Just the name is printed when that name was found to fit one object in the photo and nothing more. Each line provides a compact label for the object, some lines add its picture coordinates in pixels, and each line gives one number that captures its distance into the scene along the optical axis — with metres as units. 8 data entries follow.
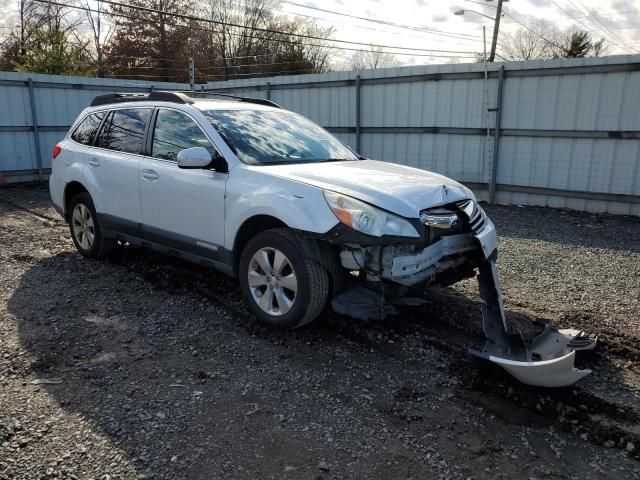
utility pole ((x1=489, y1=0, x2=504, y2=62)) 26.84
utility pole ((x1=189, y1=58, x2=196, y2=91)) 16.89
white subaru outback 3.65
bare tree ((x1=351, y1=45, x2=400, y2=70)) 33.33
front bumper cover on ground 3.04
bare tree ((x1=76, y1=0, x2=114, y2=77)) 32.62
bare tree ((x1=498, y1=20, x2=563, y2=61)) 37.83
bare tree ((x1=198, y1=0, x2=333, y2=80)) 31.94
